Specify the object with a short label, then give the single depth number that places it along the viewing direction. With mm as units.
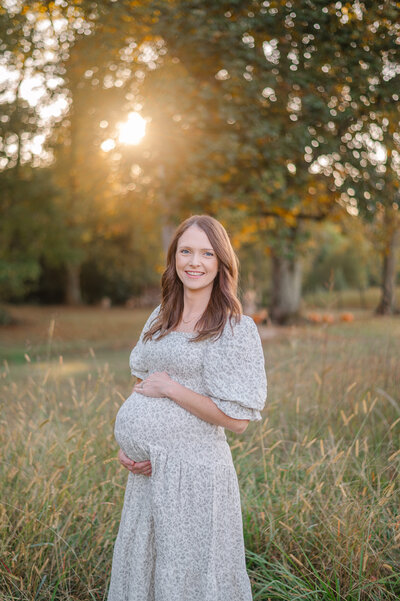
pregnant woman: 2053
